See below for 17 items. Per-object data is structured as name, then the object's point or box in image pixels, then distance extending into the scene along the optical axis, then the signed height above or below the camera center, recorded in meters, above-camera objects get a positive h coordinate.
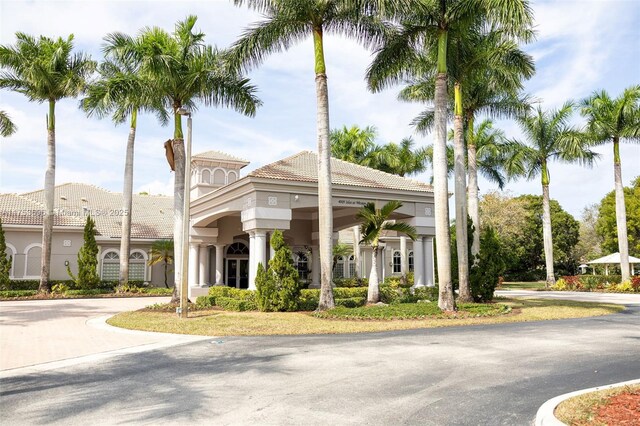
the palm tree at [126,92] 19.52 +7.03
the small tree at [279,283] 18.44 -0.69
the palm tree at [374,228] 19.70 +1.37
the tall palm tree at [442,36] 15.84 +7.94
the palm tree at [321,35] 17.28 +8.38
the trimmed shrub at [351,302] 19.61 -1.53
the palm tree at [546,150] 33.84 +7.60
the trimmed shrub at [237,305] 19.11 -1.53
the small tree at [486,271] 20.70 -0.41
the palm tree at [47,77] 26.72 +10.27
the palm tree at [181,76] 19.64 +7.57
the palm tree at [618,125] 31.73 +8.60
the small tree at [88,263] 30.34 +0.23
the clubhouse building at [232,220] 21.39 +2.54
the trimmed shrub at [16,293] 26.78 -1.36
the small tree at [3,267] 28.55 +0.06
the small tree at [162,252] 33.81 +0.93
